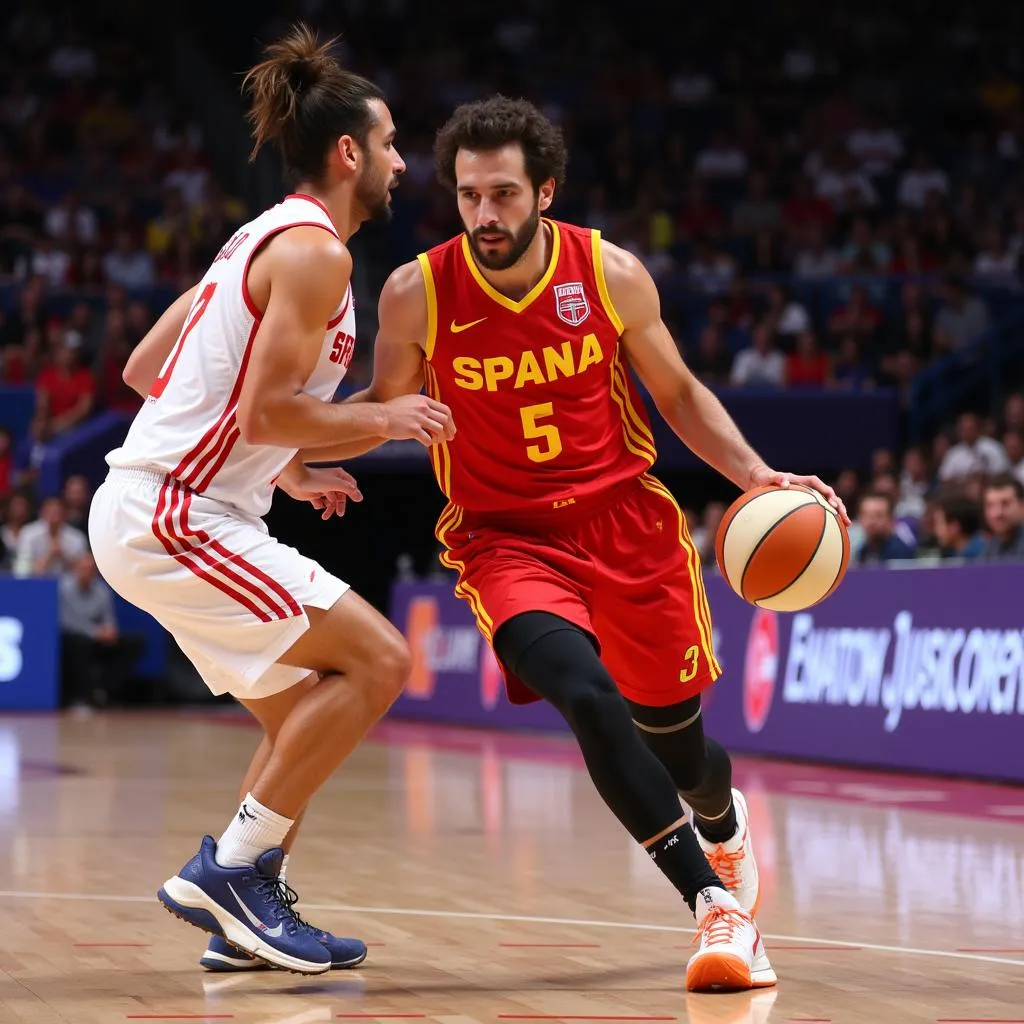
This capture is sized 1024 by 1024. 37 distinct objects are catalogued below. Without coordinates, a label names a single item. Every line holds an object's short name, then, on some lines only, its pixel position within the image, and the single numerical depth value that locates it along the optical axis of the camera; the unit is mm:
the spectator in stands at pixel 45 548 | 16656
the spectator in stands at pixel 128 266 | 19266
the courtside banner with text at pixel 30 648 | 16484
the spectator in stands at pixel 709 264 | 19766
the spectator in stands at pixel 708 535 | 14603
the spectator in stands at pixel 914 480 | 14891
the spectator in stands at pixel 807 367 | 18078
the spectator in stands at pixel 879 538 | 12078
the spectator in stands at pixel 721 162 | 21828
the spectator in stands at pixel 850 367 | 18198
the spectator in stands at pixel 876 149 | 22016
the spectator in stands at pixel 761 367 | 17828
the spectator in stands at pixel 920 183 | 21219
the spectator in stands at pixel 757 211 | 20844
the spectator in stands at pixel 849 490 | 15266
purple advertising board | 9953
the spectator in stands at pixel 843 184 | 20906
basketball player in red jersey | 5078
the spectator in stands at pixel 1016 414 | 15172
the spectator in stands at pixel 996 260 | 19266
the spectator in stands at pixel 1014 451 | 14344
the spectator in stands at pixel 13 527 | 16688
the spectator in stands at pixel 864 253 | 19625
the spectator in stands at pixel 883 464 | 15164
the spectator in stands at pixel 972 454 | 15070
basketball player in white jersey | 4625
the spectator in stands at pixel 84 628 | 16672
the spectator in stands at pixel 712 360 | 17844
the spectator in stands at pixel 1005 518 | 10781
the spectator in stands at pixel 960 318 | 18281
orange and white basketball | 5074
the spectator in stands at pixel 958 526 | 11617
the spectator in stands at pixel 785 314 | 18344
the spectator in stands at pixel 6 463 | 17359
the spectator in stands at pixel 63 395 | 17484
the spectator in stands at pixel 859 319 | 18484
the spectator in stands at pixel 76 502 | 16625
